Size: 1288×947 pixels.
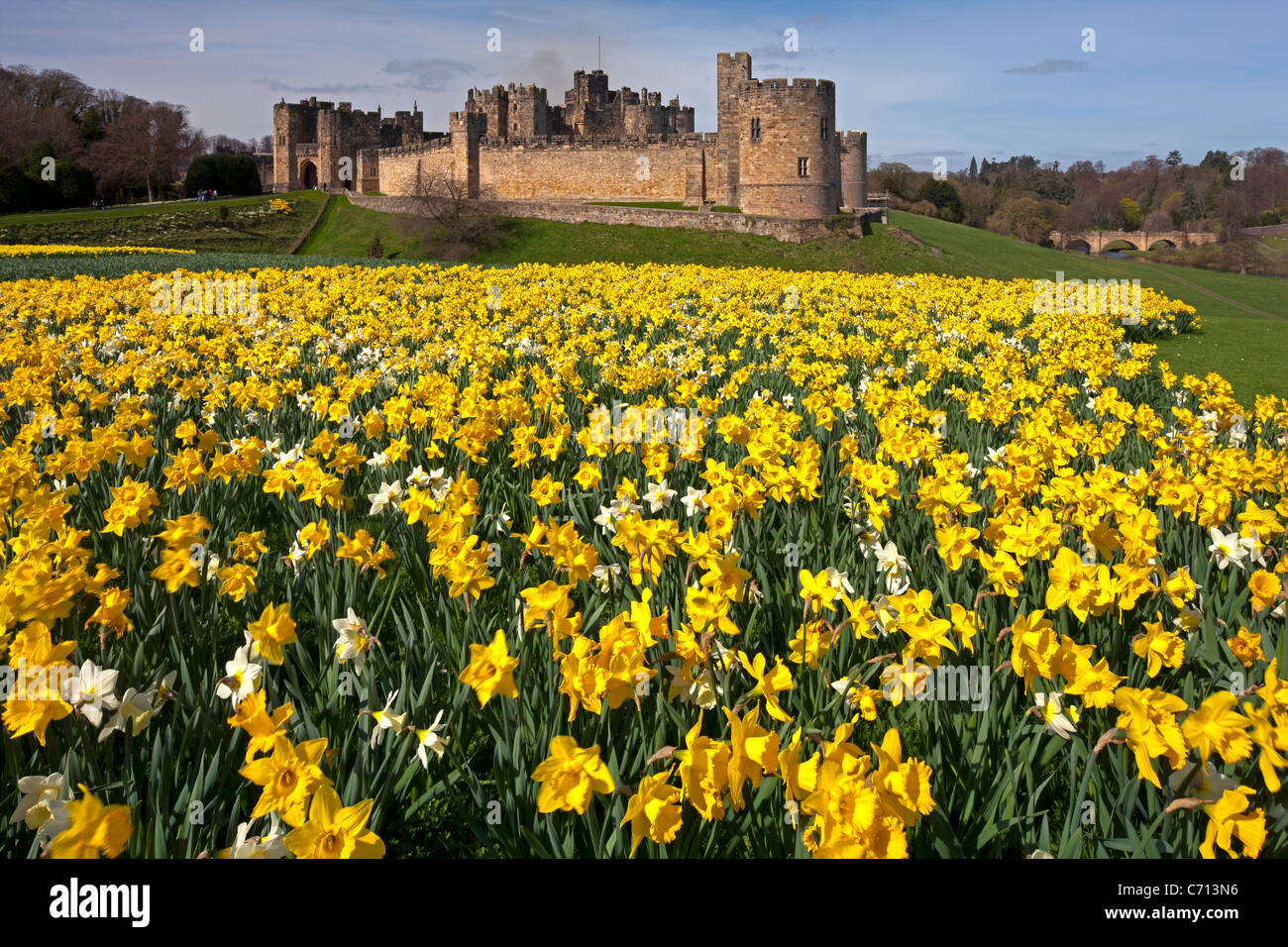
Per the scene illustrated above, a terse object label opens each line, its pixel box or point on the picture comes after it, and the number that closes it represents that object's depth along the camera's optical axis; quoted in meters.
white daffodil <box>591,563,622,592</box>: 2.91
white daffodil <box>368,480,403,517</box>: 3.42
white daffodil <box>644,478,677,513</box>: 3.36
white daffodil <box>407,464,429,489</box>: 3.49
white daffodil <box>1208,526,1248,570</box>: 3.04
